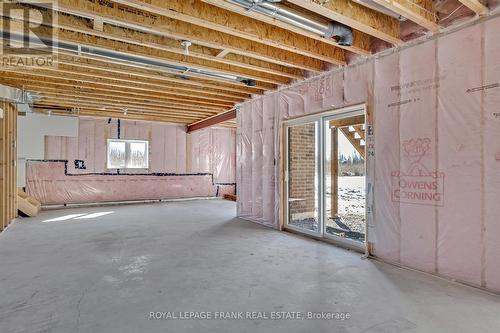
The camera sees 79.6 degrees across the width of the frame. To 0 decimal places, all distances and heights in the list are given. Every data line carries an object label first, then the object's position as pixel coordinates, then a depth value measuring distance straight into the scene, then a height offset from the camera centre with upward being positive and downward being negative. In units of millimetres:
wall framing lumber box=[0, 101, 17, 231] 5344 +96
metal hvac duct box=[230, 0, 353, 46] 2738 +1489
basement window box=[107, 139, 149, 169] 9117 +402
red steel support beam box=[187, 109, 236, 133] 7464 +1309
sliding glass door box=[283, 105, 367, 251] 4613 -127
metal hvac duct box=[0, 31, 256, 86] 3342 +1469
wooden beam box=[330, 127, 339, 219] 6176 -148
